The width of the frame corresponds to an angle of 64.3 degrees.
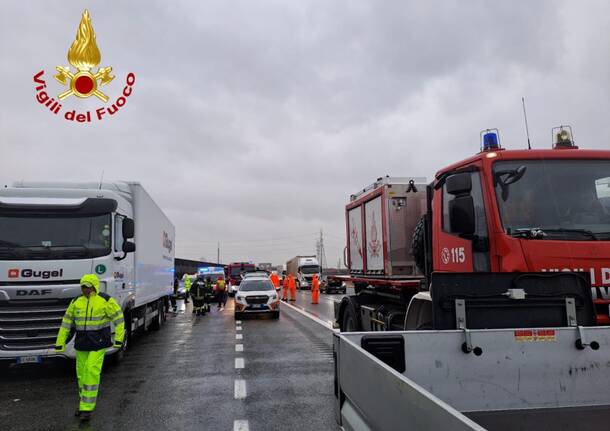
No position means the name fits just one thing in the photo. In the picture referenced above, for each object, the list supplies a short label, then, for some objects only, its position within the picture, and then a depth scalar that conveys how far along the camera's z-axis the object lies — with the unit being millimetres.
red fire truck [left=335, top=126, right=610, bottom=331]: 4180
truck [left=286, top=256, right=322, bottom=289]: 43281
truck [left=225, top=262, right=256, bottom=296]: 43881
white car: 17281
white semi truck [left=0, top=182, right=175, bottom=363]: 7652
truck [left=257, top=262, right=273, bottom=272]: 87200
